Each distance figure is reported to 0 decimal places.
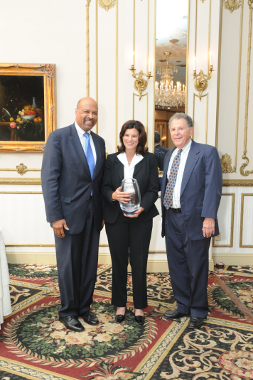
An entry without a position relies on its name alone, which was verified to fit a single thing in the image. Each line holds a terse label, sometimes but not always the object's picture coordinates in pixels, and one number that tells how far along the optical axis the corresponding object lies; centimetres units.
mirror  359
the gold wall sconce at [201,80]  360
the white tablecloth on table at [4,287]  234
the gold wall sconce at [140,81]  364
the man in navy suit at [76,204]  230
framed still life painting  382
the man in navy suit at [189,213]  236
